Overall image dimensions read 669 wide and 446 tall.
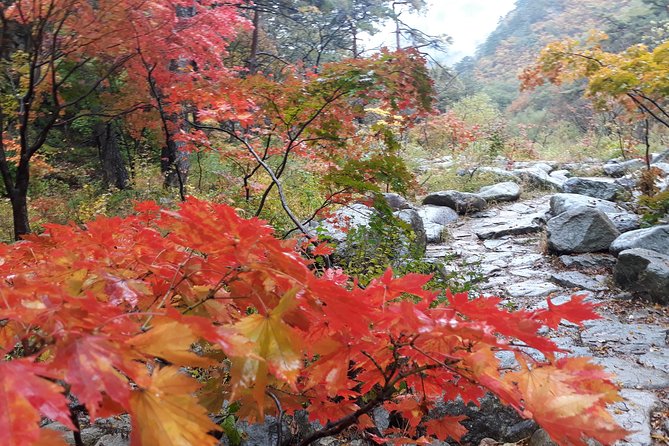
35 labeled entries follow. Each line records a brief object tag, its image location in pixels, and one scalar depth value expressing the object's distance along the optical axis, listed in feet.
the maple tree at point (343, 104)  10.16
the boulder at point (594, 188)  25.23
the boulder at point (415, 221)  19.07
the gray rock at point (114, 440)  6.64
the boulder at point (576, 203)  20.94
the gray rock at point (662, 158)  33.04
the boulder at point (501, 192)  29.83
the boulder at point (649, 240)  14.70
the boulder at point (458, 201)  27.71
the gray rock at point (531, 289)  14.71
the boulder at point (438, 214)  25.67
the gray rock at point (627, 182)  24.55
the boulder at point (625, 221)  18.20
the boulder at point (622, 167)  28.79
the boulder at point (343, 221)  15.66
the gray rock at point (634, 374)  8.58
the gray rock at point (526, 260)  17.98
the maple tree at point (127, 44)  11.73
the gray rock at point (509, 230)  22.74
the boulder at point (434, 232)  22.12
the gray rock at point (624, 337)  10.42
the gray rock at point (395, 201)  22.32
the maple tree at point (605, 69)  14.04
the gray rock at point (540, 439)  6.59
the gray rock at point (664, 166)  29.04
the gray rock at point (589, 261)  16.21
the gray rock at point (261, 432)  7.00
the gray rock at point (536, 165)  39.67
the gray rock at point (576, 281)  14.56
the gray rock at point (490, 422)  7.29
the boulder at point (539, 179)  33.20
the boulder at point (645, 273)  12.46
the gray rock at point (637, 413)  6.74
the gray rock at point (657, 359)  9.35
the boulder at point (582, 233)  17.06
